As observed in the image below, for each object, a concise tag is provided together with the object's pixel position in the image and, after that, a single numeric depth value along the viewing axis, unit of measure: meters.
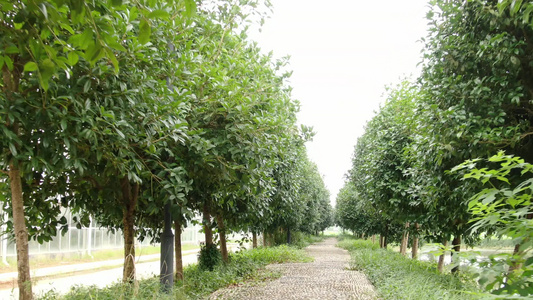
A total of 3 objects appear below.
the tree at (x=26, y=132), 3.59
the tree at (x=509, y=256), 1.78
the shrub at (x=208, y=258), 12.33
